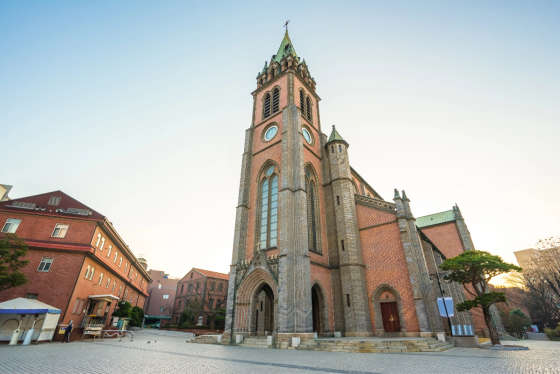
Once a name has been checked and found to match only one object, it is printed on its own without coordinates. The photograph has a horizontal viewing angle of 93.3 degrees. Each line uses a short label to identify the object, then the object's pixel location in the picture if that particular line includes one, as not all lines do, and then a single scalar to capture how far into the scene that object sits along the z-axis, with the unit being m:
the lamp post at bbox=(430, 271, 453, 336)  16.17
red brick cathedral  18.56
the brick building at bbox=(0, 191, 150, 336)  18.88
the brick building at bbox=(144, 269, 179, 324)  62.26
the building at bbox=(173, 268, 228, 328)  49.41
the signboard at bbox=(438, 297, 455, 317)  16.03
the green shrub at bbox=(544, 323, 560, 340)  26.83
